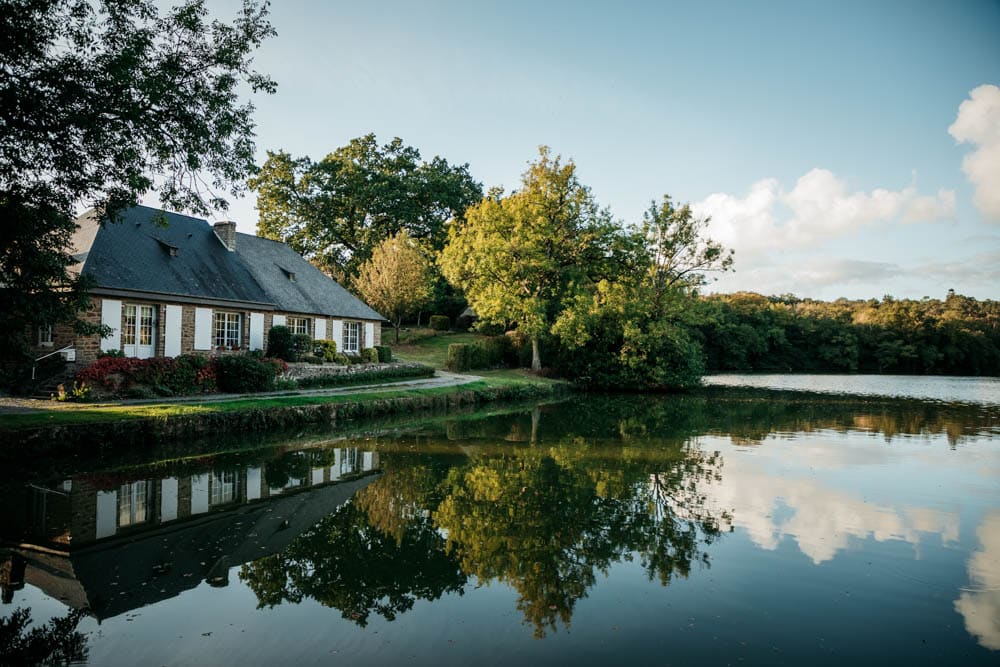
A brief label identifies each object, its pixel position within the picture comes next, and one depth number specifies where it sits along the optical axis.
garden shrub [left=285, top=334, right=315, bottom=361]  22.62
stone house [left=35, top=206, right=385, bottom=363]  17.47
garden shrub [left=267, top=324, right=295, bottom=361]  22.28
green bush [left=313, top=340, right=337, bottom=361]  24.03
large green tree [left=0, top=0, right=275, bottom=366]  9.86
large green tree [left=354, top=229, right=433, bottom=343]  35.75
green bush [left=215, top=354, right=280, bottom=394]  17.83
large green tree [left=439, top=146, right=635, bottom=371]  30.05
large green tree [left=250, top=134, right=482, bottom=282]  42.81
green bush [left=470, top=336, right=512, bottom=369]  32.41
